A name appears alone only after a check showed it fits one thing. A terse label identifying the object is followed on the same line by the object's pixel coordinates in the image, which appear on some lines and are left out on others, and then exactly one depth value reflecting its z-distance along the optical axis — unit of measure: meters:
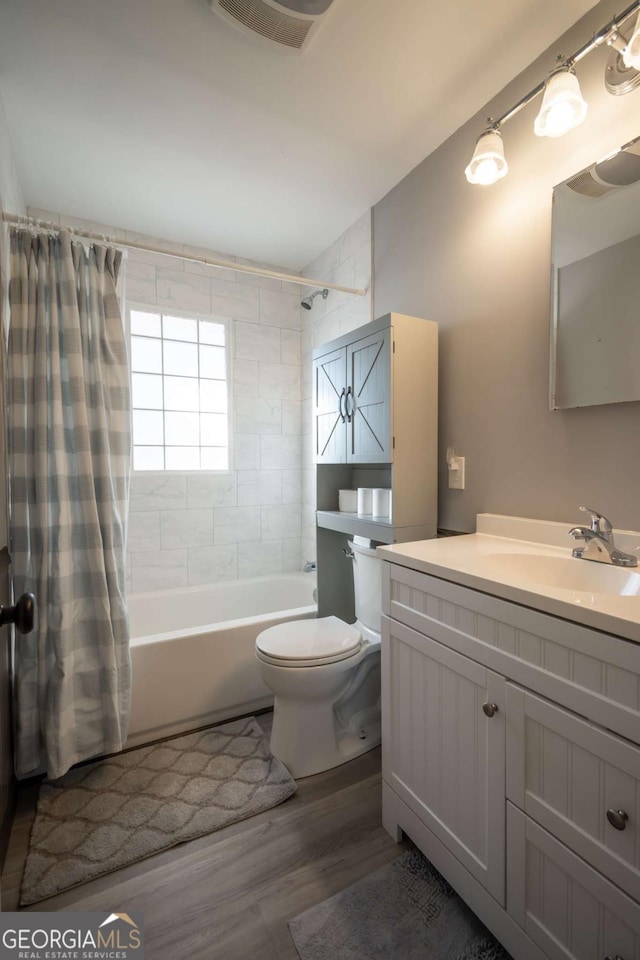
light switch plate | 1.69
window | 2.59
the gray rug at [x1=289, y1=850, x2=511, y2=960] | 1.00
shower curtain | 1.49
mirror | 1.13
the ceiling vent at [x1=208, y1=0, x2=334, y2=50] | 1.17
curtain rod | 1.51
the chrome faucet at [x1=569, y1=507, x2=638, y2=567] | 1.11
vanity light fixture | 1.02
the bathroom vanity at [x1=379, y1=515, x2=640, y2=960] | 0.72
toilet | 1.56
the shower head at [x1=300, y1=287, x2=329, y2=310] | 2.85
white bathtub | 1.75
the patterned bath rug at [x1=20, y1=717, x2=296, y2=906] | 1.24
